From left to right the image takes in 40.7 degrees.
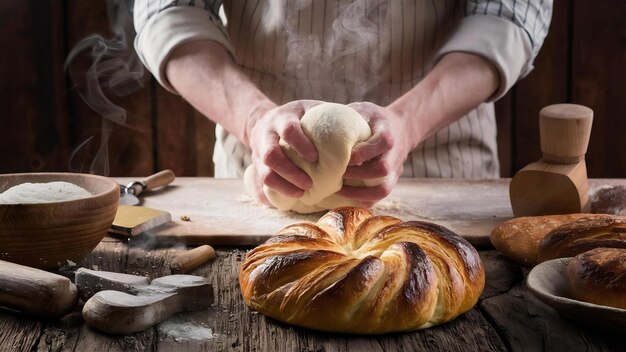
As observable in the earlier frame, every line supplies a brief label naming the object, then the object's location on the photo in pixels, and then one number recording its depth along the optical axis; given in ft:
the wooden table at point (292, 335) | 3.72
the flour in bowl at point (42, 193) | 4.56
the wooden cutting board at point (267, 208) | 5.52
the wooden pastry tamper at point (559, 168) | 5.54
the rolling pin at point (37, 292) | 3.93
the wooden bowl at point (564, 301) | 3.57
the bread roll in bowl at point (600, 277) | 3.67
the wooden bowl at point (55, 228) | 4.39
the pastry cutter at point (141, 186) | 6.40
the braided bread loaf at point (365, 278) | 3.77
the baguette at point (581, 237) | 4.31
